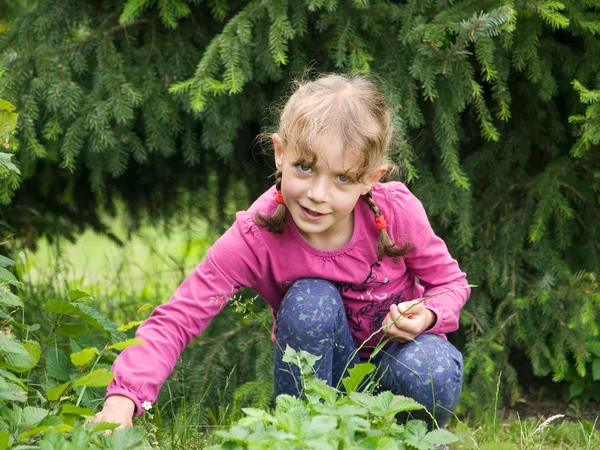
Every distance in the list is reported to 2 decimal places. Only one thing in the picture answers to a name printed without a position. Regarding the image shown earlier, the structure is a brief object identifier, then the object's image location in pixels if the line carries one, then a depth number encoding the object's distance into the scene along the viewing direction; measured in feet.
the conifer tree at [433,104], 17.46
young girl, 13.87
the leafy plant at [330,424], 10.39
